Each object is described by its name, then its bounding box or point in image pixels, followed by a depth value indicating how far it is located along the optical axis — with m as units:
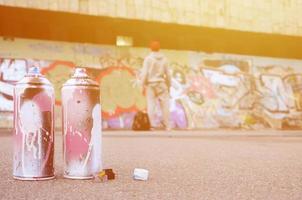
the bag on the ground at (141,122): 12.19
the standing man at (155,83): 12.49
